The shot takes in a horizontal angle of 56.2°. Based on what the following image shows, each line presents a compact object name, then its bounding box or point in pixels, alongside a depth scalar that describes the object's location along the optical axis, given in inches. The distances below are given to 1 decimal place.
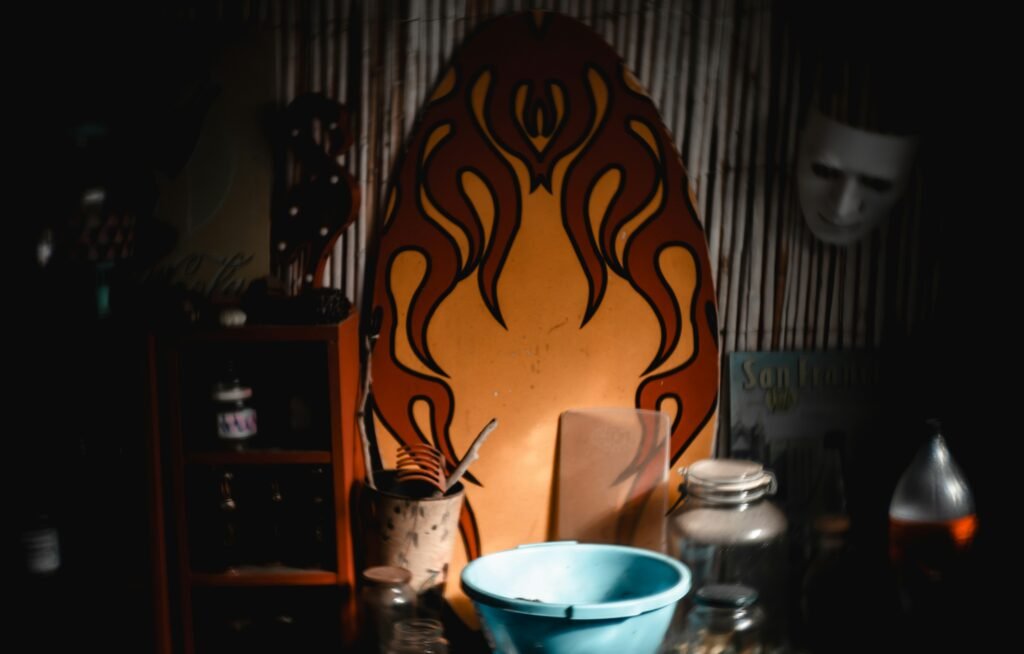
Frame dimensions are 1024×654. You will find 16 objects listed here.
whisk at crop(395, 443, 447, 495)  88.7
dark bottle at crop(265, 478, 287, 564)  85.7
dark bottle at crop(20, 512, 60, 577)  84.8
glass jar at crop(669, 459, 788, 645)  85.0
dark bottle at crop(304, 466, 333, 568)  85.6
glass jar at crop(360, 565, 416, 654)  81.8
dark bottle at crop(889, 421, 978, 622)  83.1
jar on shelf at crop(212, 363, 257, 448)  84.1
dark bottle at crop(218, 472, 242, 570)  85.4
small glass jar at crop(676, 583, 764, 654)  84.0
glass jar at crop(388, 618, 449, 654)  80.5
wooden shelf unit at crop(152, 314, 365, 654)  81.5
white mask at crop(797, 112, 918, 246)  91.4
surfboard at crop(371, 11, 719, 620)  91.7
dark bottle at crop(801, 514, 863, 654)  87.9
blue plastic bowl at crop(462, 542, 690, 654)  74.7
